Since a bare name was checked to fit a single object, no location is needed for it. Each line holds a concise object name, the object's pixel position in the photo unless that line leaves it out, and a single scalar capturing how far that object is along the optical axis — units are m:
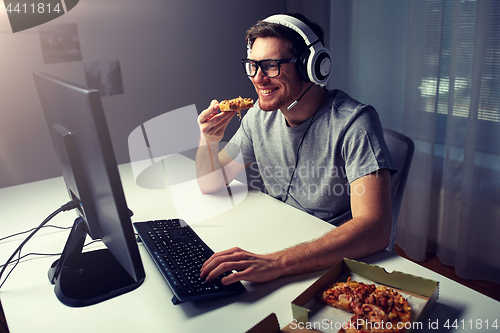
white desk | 0.80
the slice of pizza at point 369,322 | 0.69
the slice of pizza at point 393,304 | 0.70
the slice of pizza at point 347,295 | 0.76
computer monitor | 0.70
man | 0.96
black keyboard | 0.87
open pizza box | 0.73
